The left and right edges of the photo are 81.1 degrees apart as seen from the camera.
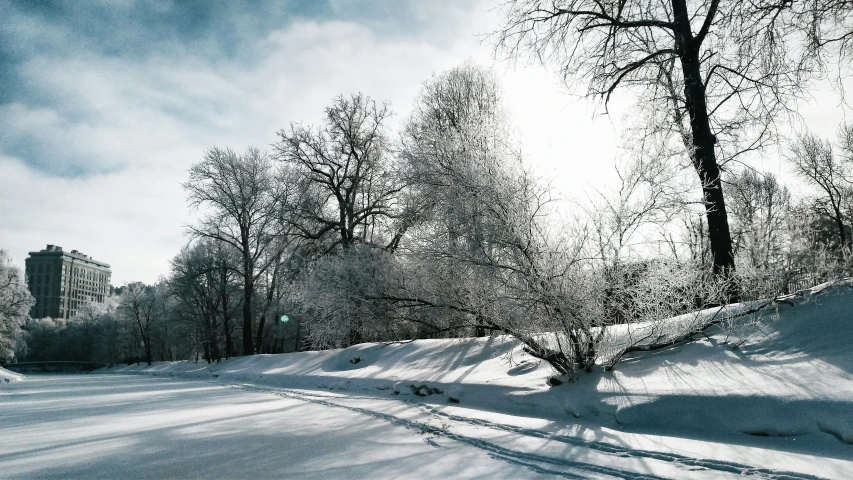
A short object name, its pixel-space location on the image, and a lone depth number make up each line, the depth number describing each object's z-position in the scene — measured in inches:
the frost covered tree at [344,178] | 912.3
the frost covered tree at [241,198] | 1212.5
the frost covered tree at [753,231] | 378.0
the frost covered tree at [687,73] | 401.0
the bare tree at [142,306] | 2349.9
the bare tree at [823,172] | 1061.8
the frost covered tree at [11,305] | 1540.4
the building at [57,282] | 6151.6
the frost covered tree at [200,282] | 1416.0
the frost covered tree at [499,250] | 318.7
